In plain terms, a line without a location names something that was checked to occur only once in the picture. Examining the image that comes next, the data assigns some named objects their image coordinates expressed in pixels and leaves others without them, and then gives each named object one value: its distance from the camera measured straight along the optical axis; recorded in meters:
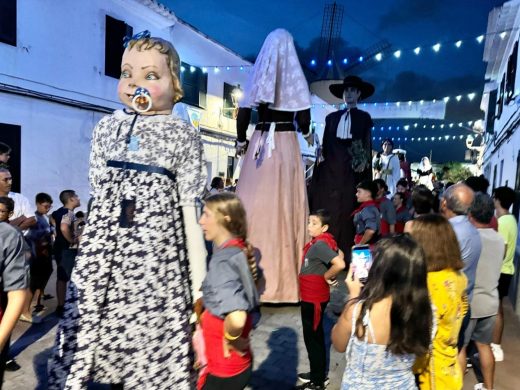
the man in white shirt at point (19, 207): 3.62
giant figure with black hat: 5.50
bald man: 2.78
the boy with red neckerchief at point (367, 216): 4.58
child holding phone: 1.79
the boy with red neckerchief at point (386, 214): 5.79
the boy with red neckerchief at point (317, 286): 2.94
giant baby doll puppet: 1.91
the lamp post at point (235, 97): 18.94
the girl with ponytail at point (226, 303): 1.86
